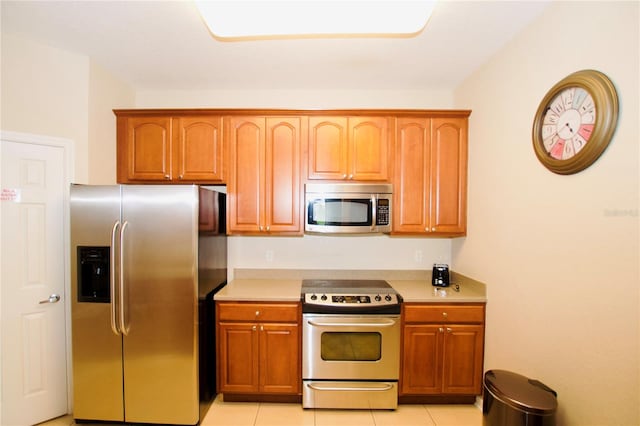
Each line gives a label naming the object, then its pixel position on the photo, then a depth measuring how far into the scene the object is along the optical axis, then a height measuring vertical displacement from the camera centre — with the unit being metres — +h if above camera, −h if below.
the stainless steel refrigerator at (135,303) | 1.86 -0.69
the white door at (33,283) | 1.87 -0.58
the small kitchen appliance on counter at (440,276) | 2.46 -0.64
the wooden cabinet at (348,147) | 2.39 +0.52
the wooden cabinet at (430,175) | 2.39 +0.28
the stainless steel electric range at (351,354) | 2.11 -1.17
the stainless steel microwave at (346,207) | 2.31 -0.01
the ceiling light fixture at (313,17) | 1.11 +0.83
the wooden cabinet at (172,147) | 2.38 +0.51
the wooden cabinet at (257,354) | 2.14 -1.19
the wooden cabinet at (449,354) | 2.14 -1.18
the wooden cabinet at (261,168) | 2.39 +0.33
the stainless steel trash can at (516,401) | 1.29 -0.98
